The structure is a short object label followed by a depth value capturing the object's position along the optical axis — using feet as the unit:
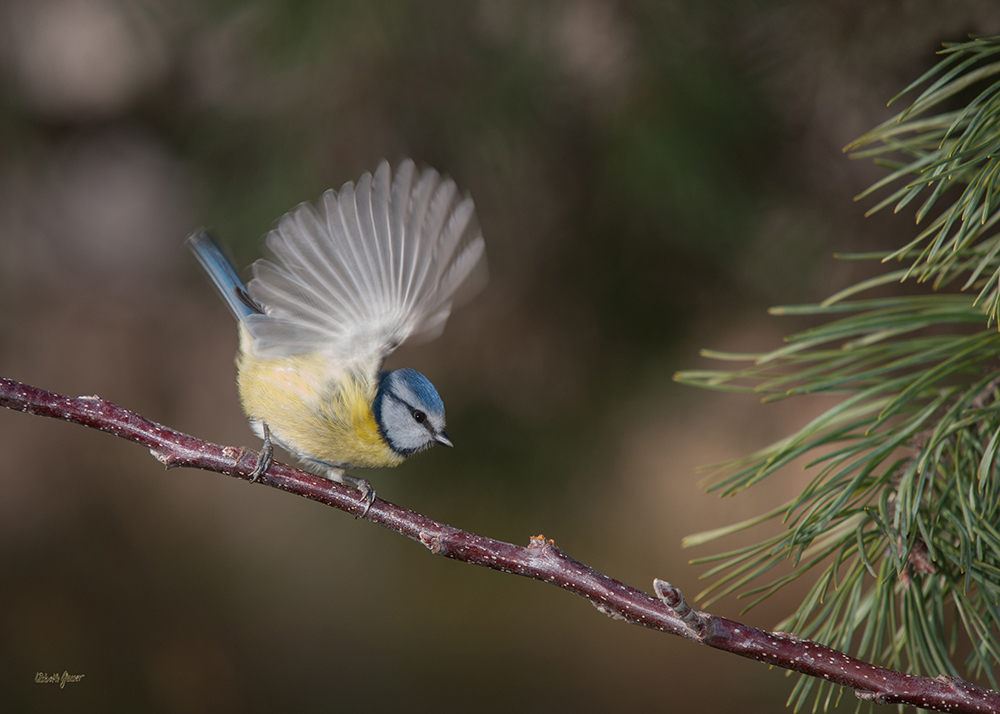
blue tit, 11.43
